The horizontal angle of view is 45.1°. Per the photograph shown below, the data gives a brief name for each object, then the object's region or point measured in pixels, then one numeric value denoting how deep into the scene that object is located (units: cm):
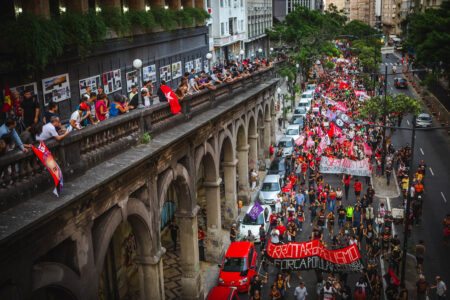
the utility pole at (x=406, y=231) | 2434
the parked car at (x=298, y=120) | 5861
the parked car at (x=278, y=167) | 4186
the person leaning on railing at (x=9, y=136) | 1225
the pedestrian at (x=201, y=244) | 2870
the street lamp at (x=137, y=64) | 1911
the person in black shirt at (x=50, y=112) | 1392
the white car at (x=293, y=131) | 5356
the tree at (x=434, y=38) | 5344
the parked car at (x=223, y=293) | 2236
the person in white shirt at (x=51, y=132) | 1315
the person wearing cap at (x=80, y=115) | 1555
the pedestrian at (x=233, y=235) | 2998
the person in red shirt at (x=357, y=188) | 3653
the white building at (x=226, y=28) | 6825
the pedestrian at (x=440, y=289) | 2310
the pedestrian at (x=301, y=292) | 2298
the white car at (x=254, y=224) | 3097
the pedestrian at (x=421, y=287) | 2375
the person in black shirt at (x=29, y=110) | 1658
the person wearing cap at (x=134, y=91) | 1948
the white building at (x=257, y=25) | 8925
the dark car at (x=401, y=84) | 8844
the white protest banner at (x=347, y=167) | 3662
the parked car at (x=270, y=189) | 3634
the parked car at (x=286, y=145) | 4841
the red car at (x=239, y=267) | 2517
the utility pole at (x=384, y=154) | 4156
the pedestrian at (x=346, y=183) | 3716
